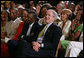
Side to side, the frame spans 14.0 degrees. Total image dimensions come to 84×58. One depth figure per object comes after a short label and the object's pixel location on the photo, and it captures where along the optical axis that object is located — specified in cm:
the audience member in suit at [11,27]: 697
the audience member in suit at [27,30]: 536
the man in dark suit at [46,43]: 471
